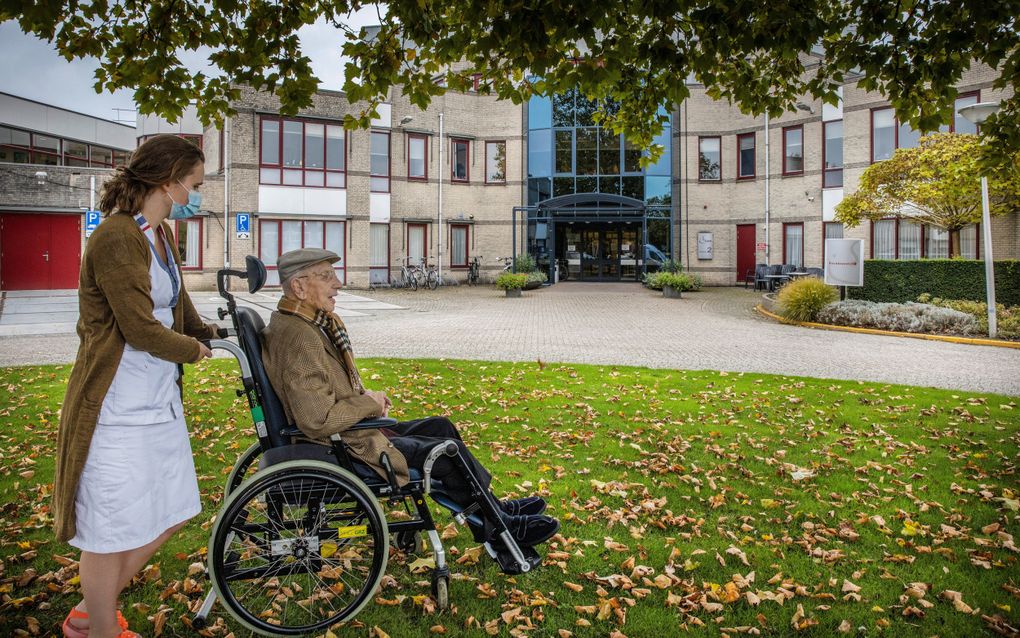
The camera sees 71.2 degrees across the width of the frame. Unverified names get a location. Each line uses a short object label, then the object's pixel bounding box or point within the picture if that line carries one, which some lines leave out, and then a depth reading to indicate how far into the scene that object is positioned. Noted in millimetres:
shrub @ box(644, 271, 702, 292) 24719
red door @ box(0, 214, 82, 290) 26094
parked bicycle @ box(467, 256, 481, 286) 32000
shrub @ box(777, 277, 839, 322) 16688
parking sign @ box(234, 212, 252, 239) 25594
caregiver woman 2594
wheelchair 3018
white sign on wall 31641
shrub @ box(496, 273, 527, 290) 24766
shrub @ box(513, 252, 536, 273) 28656
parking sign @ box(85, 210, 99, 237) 16550
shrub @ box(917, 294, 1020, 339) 13633
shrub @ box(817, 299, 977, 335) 14594
